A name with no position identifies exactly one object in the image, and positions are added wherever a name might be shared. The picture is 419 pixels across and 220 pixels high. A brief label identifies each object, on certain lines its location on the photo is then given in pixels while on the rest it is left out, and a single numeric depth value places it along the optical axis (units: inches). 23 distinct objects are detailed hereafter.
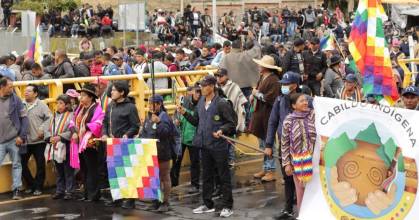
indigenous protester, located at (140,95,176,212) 451.2
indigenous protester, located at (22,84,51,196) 504.7
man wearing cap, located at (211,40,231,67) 678.6
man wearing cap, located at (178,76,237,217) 432.8
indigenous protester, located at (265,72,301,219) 423.8
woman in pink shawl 479.9
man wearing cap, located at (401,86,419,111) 390.9
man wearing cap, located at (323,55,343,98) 599.5
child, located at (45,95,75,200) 493.7
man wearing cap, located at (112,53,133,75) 647.1
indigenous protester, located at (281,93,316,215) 386.0
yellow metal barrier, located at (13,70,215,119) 523.8
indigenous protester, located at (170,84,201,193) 518.3
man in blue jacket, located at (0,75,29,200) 490.9
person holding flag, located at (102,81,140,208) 464.8
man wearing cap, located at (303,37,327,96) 618.8
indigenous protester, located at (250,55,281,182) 511.8
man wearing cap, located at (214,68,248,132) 534.9
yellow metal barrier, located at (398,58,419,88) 709.9
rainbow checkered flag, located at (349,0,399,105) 408.8
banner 340.5
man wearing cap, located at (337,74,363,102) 477.4
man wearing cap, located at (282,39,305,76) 604.1
